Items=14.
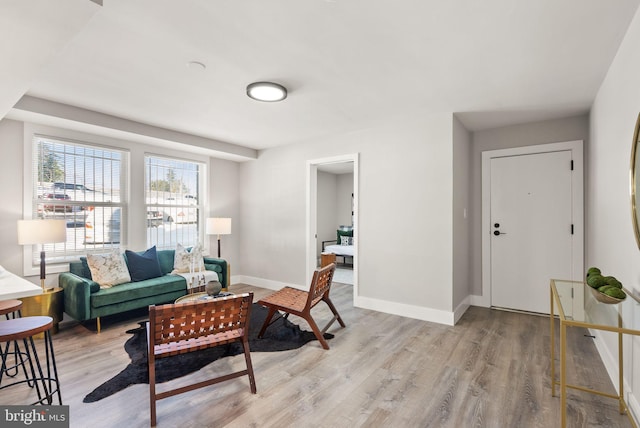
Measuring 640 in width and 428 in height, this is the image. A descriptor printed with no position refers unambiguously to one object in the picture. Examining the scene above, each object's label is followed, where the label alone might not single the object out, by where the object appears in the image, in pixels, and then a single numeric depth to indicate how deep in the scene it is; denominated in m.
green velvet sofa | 3.24
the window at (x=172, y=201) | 4.69
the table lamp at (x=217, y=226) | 4.89
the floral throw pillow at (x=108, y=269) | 3.59
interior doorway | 7.93
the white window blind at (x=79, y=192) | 3.69
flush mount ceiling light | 2.80
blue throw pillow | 3.96
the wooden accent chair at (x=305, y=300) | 2.91
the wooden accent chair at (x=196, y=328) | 1.90
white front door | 3.80
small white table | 1.91
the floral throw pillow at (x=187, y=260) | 4.41
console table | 1.50
